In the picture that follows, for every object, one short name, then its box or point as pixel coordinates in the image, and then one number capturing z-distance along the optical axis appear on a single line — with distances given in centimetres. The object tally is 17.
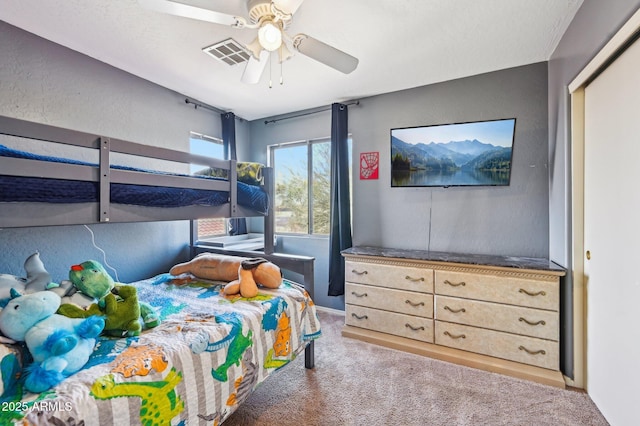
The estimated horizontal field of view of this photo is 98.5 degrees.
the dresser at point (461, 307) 195
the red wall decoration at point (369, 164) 296
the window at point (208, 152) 316
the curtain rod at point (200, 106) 294
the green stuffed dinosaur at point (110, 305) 127
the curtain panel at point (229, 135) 335
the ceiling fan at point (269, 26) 128
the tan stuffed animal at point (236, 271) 186
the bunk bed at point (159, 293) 99
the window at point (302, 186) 339
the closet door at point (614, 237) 132
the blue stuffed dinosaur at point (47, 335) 93
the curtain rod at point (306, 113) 303
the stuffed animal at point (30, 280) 124
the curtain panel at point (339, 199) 301
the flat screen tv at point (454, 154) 233
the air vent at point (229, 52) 197
